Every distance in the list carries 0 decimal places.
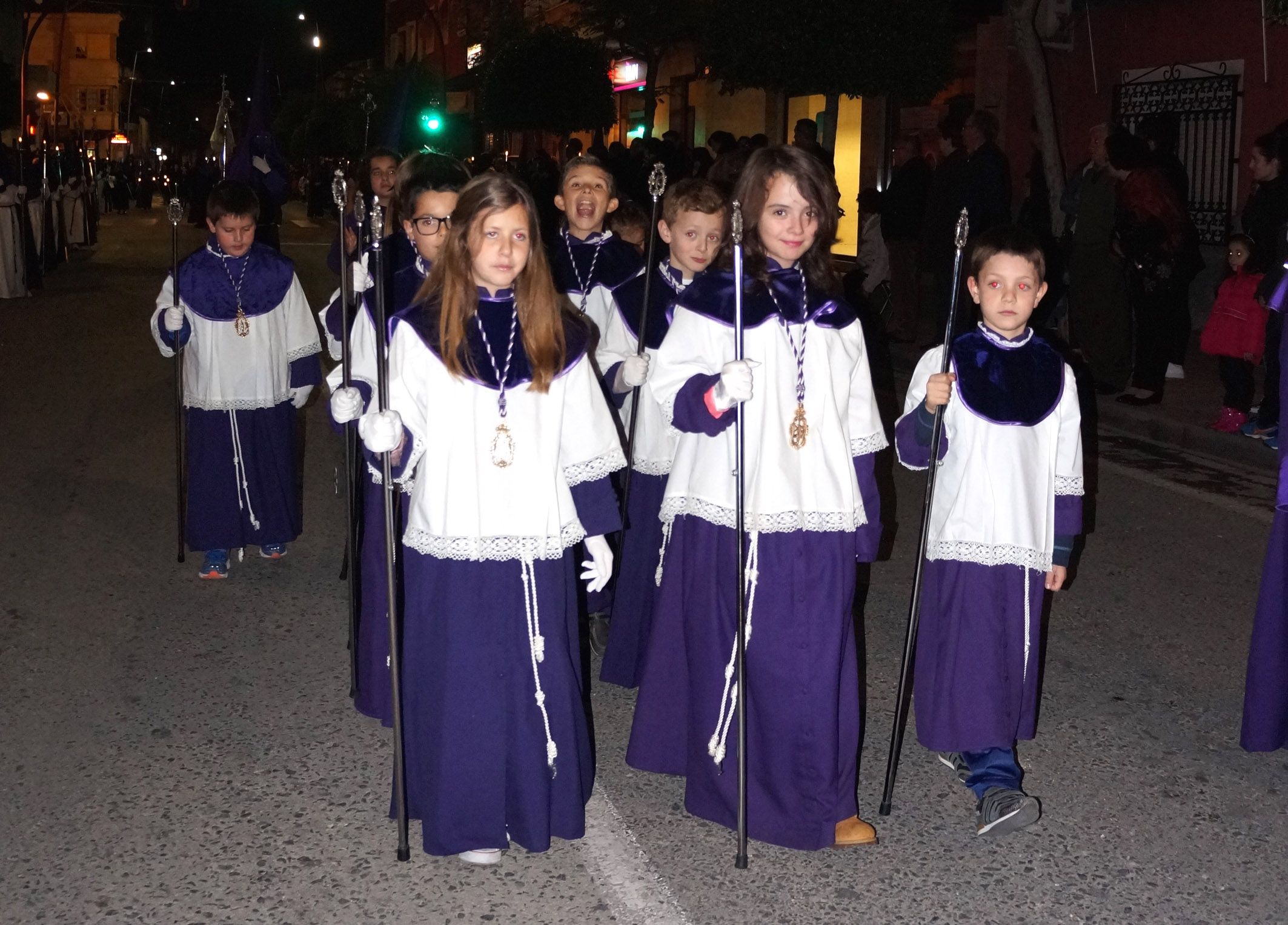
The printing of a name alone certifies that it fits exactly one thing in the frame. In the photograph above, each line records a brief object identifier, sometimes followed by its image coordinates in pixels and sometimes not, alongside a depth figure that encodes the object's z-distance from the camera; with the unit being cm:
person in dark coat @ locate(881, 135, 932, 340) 1479
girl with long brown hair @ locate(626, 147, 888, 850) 408
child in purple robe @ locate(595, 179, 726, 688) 542
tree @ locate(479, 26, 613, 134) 2459
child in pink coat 985
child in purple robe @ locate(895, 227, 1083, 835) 434
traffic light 2330
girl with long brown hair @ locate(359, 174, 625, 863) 396
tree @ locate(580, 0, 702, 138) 2373
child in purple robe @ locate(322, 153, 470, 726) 489
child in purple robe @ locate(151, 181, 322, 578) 686
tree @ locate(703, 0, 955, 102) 1423
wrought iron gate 1552
